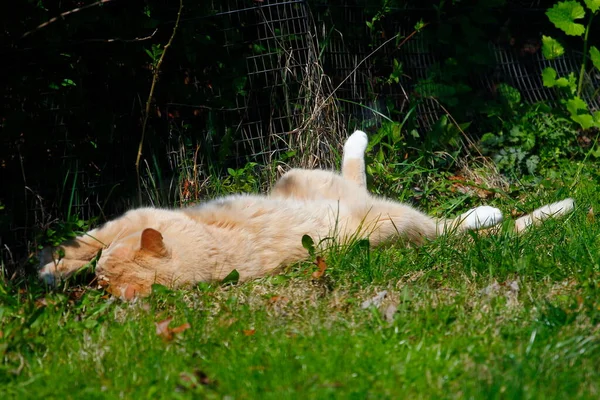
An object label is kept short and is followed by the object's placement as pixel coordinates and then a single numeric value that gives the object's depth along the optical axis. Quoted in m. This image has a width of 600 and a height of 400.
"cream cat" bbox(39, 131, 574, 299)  8.00
